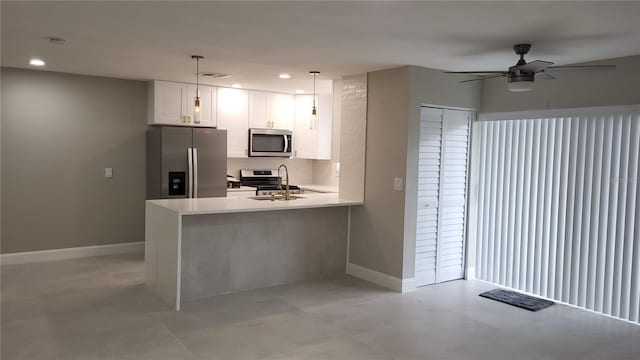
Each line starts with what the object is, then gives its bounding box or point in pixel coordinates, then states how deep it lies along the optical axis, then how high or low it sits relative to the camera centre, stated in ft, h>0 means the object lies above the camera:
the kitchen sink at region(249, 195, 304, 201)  18.49 -1.47
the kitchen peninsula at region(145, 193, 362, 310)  15.39 -2.90
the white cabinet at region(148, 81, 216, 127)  21.47 +2.30
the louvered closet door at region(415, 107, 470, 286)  17.70 -1.16
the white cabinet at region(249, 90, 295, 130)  24.43 +2.42
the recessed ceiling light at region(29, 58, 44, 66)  17.51 +3.26
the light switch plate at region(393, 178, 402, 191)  17.12 -0.77
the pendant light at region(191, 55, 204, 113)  15.77 +3.18
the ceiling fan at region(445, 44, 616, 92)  12.27 +2.33
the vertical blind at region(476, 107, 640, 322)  14.65 -1.38
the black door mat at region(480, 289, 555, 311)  15.93 -4.47
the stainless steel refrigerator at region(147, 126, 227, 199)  21.09 -0.26
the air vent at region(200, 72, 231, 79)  19.61 +3.27
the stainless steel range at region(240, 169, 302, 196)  25.45 -1.10
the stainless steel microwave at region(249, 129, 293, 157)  24.38 +0.81
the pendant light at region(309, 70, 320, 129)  18.45 +3.25
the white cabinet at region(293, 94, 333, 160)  24.98 +1.51
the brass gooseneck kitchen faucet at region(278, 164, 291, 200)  18.55 -1.36
